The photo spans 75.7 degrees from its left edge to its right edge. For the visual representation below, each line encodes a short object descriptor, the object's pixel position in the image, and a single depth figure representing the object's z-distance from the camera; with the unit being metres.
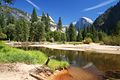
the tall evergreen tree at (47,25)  43.67
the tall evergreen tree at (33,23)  38.24
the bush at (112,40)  27.78
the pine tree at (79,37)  43.40
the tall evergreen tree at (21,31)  35.39
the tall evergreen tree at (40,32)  37.10
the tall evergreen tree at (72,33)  43.79
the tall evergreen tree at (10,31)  34.96
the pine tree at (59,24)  54.66
